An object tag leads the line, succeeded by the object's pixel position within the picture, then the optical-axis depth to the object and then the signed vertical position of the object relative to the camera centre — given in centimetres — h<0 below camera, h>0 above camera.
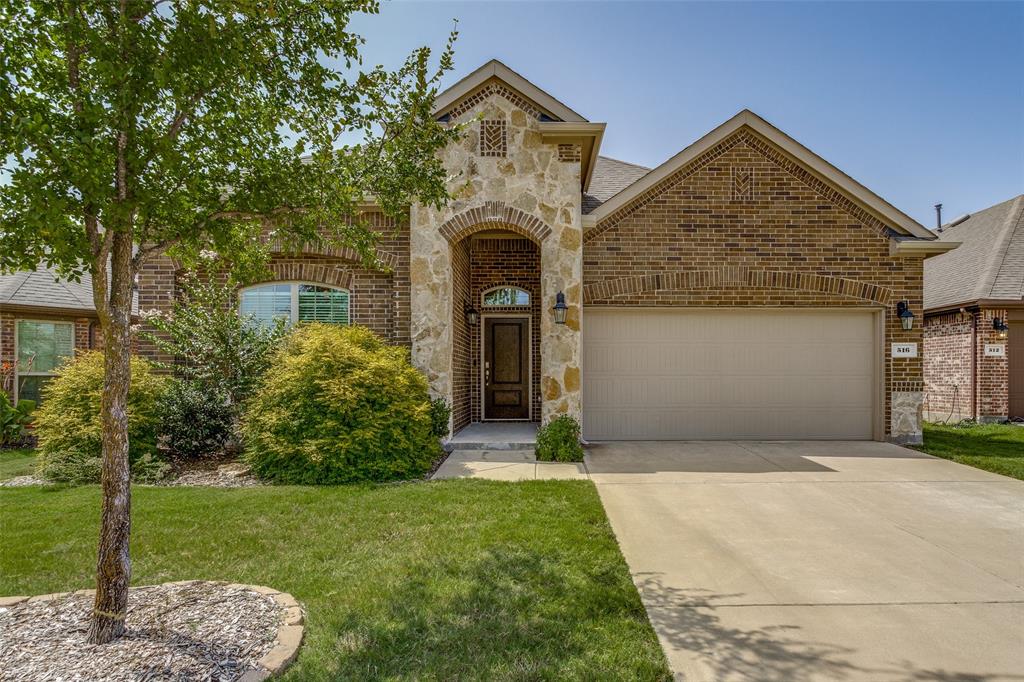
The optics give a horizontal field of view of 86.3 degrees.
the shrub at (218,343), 751 -5
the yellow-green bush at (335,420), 632 -96
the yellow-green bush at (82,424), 642 -103
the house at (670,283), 837 +92
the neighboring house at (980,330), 1169 +19
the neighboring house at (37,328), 981 +23
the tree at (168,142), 233 +102
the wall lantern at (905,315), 901 +39
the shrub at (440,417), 807 -116
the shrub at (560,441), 757 -145
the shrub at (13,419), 879 -130
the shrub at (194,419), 732 -108
